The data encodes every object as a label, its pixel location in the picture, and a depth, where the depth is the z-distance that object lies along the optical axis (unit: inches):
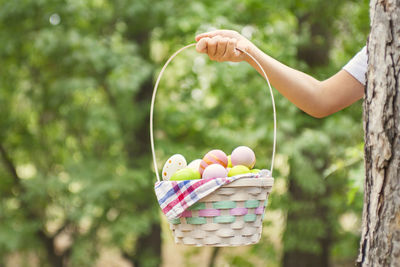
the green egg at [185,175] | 64.5
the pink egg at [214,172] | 63.0
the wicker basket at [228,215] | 61.7
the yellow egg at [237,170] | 64.2
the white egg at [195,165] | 67.6
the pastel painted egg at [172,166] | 67.0
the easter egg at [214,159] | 66.0
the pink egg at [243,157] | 66.5
